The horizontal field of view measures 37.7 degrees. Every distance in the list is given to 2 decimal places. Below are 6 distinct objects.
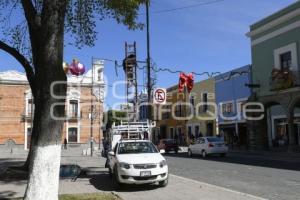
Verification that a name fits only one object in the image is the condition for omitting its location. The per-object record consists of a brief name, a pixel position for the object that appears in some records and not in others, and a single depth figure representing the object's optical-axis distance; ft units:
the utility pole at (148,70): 75.64
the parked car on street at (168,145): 115.44
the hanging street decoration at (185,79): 109.70
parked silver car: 93.35
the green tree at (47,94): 29.86
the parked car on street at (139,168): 42.68
